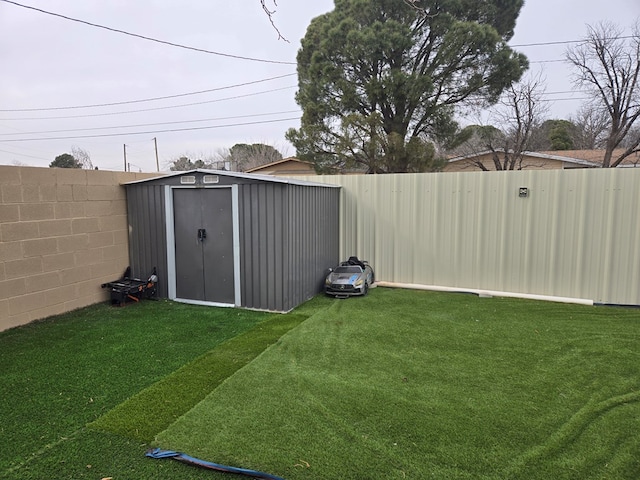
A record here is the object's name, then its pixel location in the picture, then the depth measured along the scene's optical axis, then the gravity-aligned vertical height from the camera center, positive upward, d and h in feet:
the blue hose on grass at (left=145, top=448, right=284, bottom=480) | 7.33 -4.89
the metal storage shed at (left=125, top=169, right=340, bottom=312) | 17.99 -1.53
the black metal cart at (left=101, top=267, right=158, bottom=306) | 19.02 -4.04
